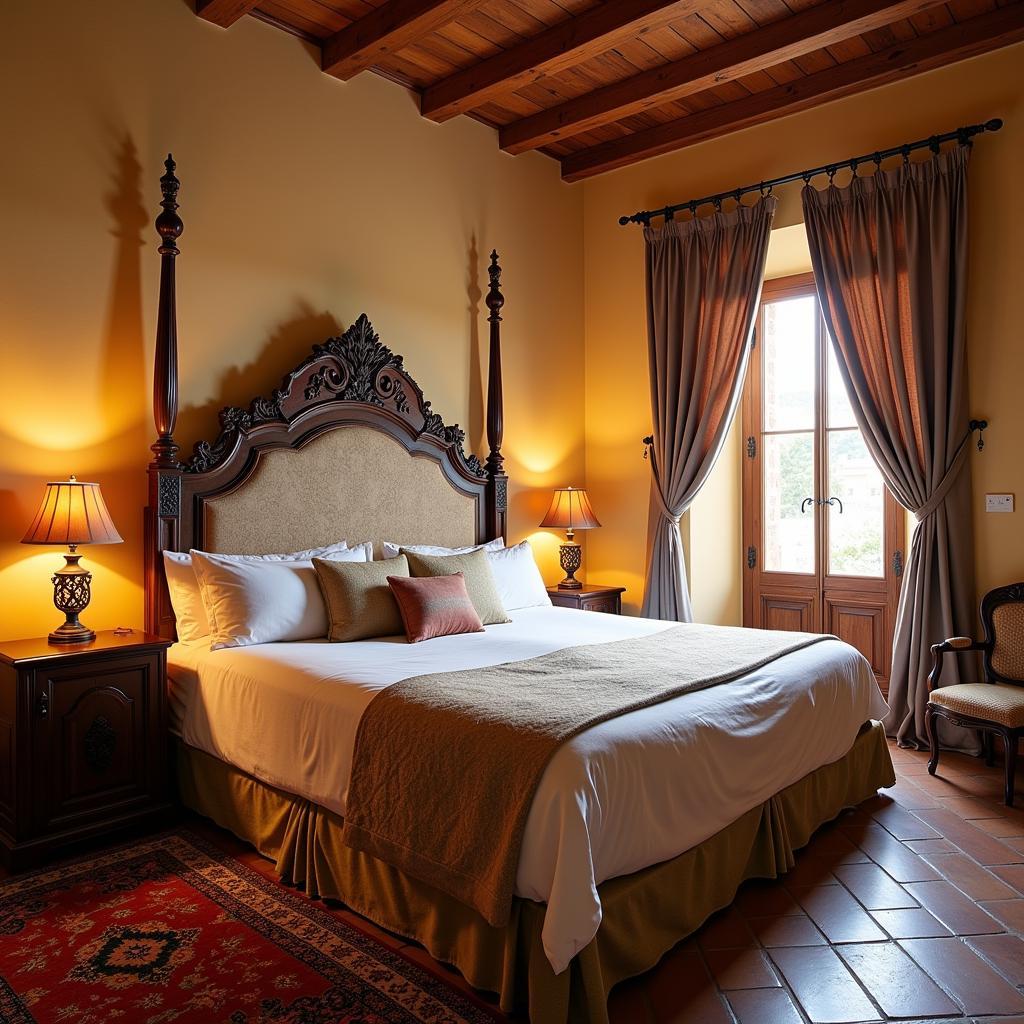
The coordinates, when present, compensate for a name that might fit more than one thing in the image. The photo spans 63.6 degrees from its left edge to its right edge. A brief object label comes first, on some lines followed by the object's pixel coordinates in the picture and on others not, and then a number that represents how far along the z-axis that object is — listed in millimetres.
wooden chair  3283
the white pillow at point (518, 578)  4141
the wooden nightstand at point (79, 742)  2648
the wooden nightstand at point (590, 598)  4668
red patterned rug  1962
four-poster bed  1950
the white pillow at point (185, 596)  3209
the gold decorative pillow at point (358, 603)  3262
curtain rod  3836
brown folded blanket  1956
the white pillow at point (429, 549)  3973
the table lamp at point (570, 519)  4836
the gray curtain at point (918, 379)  3889
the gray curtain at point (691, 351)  4586
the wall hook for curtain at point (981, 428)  3891
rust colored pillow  3291
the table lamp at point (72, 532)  2834
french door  4641
